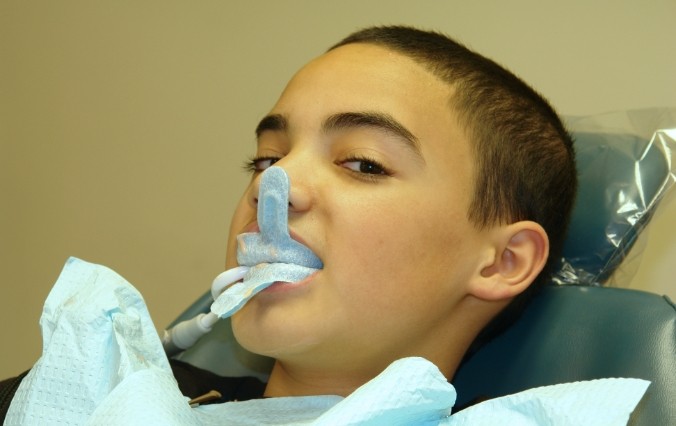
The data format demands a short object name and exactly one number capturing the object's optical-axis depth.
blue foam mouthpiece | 0.82
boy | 0.83
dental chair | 0.86
